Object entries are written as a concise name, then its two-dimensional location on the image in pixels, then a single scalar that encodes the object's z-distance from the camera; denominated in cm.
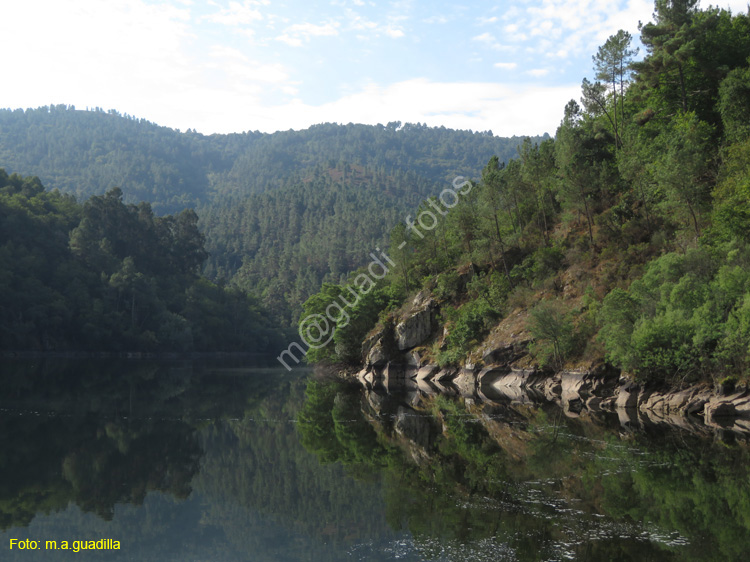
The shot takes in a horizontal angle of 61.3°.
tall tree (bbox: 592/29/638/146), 5647
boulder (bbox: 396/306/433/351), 7356
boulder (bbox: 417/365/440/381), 6912
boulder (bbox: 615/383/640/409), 4109
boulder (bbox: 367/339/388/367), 7438
